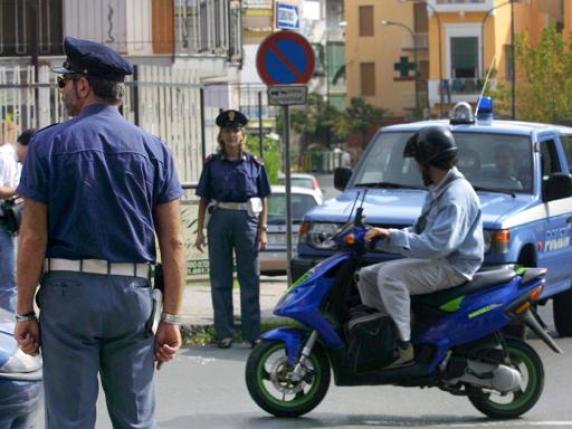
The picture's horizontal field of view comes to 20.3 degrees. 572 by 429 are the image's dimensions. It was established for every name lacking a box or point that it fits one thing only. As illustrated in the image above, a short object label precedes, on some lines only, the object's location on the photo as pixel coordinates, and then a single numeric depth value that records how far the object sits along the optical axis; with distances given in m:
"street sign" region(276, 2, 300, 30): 26.96
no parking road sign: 15.05
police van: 12.28
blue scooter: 9.43
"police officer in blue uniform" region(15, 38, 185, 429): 5.93
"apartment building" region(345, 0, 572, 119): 78.62
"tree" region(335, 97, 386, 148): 90.19
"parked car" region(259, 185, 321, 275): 23.30
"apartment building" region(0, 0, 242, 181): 29.75
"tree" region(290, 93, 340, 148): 88.50
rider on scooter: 9.41
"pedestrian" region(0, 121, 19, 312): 12.35
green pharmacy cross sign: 77.00
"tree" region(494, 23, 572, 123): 59.22
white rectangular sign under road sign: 14.78
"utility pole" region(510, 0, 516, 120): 59.29
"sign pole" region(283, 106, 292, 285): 14.51
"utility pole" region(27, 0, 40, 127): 17.33
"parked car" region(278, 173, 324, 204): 36.08
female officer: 12.91
